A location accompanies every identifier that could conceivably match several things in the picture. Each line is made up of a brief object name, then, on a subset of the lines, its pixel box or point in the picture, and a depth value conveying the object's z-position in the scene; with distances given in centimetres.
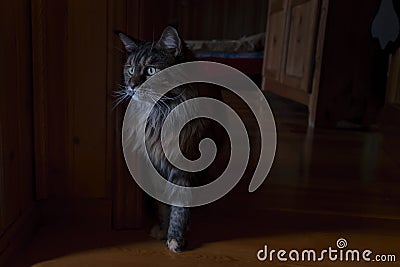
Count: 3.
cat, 110
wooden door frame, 113
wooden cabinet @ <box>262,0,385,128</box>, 275
